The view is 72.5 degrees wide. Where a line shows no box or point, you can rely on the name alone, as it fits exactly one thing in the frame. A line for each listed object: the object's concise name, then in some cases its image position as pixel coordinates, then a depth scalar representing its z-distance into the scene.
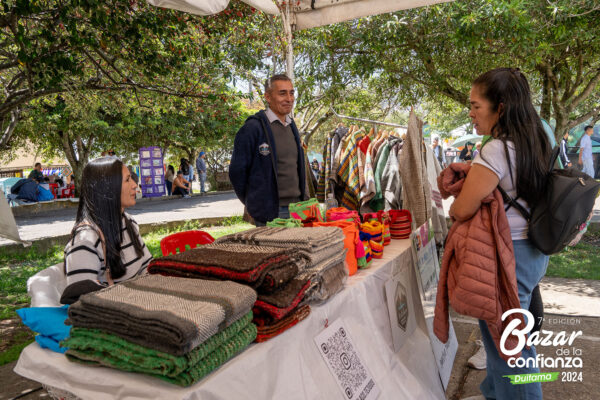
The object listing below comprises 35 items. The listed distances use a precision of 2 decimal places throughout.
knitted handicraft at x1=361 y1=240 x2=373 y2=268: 2.17
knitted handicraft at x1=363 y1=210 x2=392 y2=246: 2.56
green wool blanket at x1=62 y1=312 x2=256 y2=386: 1.02
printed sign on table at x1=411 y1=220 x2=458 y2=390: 2.50
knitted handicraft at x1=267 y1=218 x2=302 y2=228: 2.22
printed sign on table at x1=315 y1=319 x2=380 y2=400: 1.53
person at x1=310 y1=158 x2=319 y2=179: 14.11
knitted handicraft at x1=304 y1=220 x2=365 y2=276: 2.00
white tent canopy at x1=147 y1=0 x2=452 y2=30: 3.39
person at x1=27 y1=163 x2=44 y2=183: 17.03
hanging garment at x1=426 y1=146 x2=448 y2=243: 3.27
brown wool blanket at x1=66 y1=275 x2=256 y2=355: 1.00
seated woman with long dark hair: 1.80
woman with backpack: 1.87
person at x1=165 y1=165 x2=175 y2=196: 21.81
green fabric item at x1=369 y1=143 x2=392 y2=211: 3.51
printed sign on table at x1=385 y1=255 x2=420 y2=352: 2.13
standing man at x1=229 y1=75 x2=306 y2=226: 3.24
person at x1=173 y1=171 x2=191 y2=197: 19.41
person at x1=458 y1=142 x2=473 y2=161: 15.42
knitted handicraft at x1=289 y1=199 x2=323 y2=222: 2.32
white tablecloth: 1.08
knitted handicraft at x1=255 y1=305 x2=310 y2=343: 1.31
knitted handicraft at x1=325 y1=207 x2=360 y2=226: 2.28
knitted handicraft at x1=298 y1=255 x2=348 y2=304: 1.55
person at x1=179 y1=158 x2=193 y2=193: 21.20
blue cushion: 1.30
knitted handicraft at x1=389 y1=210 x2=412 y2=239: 2.78
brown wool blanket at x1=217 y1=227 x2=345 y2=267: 1.64
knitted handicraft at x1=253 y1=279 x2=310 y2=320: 1.31
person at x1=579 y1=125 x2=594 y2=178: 11.61
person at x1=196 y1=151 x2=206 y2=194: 21.62
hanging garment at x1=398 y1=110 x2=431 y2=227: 2.92
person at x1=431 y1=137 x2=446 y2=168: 15.99
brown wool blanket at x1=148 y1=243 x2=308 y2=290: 1.33
